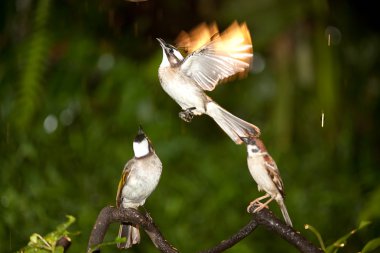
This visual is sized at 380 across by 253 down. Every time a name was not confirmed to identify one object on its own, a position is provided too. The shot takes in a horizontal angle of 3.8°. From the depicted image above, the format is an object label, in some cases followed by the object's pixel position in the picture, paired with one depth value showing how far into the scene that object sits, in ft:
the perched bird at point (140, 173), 24.33
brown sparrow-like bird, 24.17
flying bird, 24.10
